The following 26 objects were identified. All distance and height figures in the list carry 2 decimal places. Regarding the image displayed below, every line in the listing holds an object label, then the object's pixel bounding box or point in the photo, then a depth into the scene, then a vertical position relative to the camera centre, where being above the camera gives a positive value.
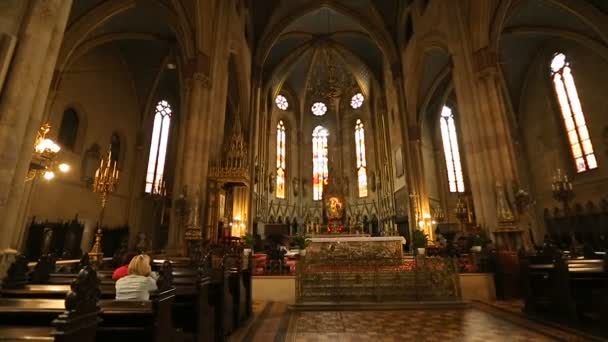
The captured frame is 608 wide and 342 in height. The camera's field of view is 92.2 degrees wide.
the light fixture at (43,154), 7.07 +2.34
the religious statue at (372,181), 24.22 +5.56
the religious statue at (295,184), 25.75 +5.66
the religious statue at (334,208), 13.80 +1.90
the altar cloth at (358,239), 9.51 +0.34
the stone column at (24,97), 3.72 +2.03
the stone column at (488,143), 9.83 +3.56
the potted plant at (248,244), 10.81 +0.25
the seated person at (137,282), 2.78 -0.29
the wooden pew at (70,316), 1.49 -0.39
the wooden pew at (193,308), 3.46 -0.68
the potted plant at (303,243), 9.92 +0.25
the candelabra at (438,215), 19.76 +2.26
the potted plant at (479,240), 9.16 +0.28
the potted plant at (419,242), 11.25 +0.28
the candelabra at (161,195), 17.44 +3.24
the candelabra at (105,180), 7.72 +1.82
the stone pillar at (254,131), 16.59 +7.34
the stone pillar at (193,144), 9.38 +3.63
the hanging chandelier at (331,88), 12.76 +7.25
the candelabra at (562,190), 9.82 +1.93
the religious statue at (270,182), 23.66 +5.33
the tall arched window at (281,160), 25.30 +7.79
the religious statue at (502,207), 8.96 +1.26
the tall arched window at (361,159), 25.62 +7.94
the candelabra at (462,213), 18.84 +2.25
